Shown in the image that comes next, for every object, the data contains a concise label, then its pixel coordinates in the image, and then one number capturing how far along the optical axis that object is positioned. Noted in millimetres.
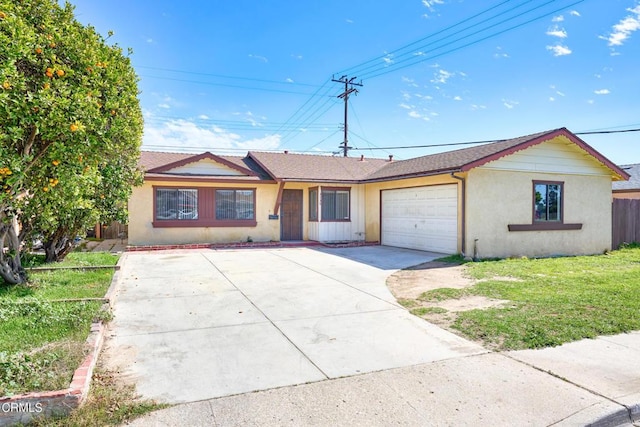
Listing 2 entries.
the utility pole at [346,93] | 29125
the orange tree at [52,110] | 4496
